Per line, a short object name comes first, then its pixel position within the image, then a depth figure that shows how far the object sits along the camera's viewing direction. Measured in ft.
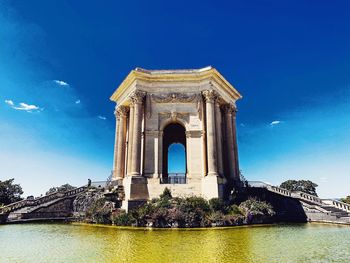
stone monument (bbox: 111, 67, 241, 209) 70.64
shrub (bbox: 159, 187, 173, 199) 64.21
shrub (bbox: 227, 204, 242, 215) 59.36
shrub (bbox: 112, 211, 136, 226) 56.24
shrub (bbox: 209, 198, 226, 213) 59.54
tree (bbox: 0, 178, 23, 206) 97.71
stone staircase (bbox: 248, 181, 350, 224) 61.21
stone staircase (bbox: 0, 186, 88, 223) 70.45
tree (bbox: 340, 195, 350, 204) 99.04
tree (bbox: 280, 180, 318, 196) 162.30
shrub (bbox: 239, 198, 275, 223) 59.11
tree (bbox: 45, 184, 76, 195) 137.49
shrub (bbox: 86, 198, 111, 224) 62.03
